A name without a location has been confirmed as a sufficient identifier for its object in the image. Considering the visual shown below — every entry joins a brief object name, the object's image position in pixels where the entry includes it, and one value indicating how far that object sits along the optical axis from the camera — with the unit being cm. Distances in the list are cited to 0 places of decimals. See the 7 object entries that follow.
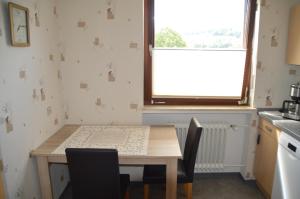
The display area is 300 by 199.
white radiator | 258
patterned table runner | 189
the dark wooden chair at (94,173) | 154
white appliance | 176
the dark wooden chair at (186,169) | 194
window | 246
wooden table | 180
